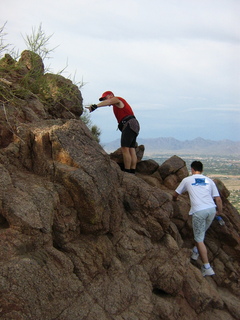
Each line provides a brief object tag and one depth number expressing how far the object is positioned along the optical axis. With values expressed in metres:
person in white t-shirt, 8.98
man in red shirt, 10.33
